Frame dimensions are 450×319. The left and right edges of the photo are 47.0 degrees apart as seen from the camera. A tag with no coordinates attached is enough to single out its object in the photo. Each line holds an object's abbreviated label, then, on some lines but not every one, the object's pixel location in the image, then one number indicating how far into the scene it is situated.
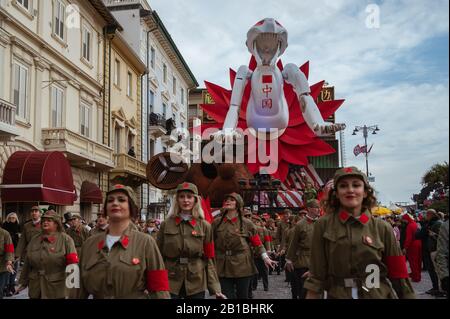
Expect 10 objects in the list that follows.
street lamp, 25.11
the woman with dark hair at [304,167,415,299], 3.50
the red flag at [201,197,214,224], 9.09
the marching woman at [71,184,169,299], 3.56
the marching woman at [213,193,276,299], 6.47
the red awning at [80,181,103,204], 21.30
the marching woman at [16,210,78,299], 6.22
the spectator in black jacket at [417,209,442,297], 9.78
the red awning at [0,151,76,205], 15.59
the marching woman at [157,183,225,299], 5.21
